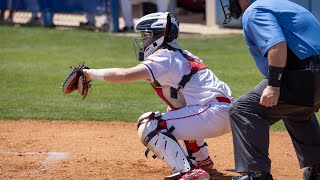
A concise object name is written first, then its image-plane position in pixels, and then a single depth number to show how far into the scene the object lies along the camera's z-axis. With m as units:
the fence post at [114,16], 35.00
